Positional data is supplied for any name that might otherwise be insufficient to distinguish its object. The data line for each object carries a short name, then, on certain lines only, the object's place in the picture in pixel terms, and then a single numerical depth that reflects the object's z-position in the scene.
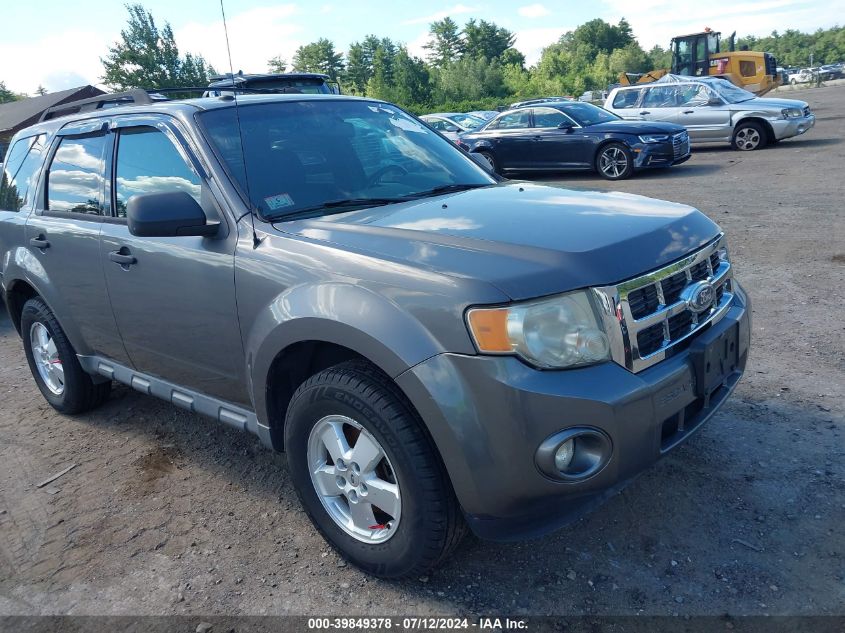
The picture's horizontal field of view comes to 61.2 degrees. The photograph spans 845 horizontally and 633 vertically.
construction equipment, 25.34
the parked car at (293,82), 9.21
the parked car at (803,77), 66.81
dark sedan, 13.55
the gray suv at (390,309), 2.29
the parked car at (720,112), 15.85
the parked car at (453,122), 21.81
